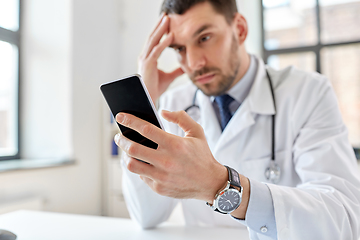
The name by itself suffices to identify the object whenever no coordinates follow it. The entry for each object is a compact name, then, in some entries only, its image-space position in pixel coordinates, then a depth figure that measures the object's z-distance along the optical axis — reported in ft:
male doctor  1.81
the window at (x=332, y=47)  9.55
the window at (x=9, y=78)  7.69
